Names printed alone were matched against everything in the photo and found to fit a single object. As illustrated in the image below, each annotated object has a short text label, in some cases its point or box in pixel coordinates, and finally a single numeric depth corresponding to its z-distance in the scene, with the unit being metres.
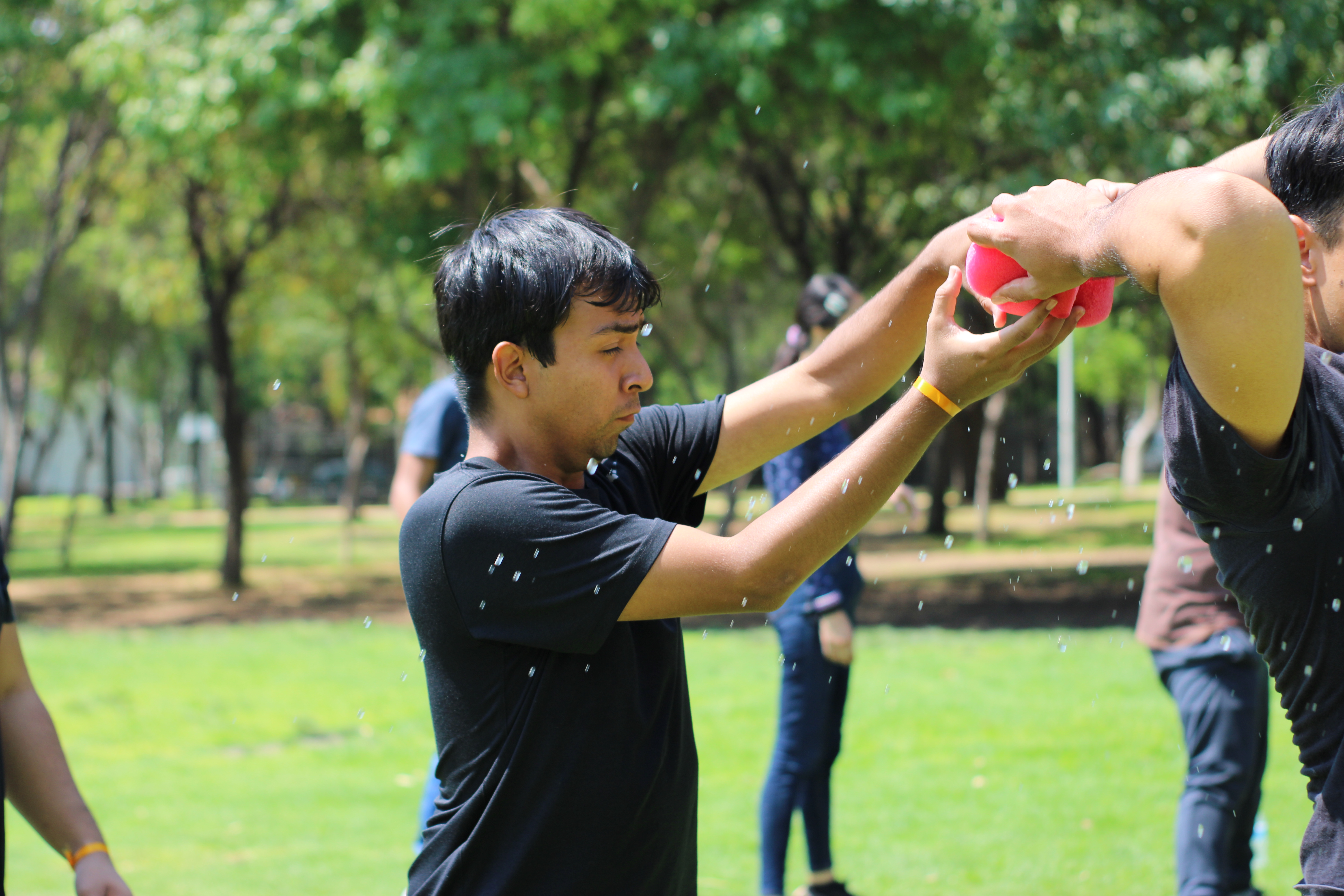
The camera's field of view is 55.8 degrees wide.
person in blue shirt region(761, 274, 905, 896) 5.13
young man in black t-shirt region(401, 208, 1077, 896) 2.10
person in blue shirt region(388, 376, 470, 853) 5.54
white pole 28.66
